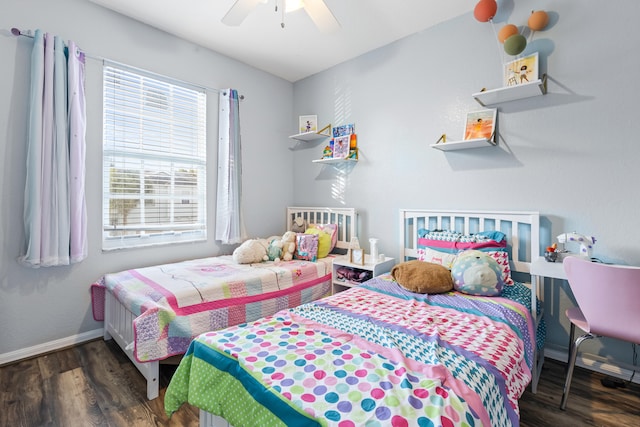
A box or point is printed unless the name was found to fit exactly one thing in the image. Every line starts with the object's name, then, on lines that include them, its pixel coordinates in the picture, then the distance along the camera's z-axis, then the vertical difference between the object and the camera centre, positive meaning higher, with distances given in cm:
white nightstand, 267 -50
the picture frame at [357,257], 276 -42
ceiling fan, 179 +122
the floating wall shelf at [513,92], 204 +84
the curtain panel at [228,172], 321 +41
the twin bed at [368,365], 90 -56
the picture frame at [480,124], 236 +69
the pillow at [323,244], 312 -34
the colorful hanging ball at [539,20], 209 +132
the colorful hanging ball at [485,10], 217 +146
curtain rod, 209 +124
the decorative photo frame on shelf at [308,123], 366 +106
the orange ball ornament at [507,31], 217 +129
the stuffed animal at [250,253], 281 -40
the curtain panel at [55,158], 210 +38
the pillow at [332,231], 323 -21
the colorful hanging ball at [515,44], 207 +115
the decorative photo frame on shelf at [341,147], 327 +70
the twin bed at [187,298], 181 -63
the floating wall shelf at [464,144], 229 +53
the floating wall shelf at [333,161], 329 +56
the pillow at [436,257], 225 -35
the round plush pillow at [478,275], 190 -41
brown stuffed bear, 198 -44
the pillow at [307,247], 303 -36
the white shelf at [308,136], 350 +89
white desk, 178 -37
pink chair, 137 -41
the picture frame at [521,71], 212 +101
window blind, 258 +47
